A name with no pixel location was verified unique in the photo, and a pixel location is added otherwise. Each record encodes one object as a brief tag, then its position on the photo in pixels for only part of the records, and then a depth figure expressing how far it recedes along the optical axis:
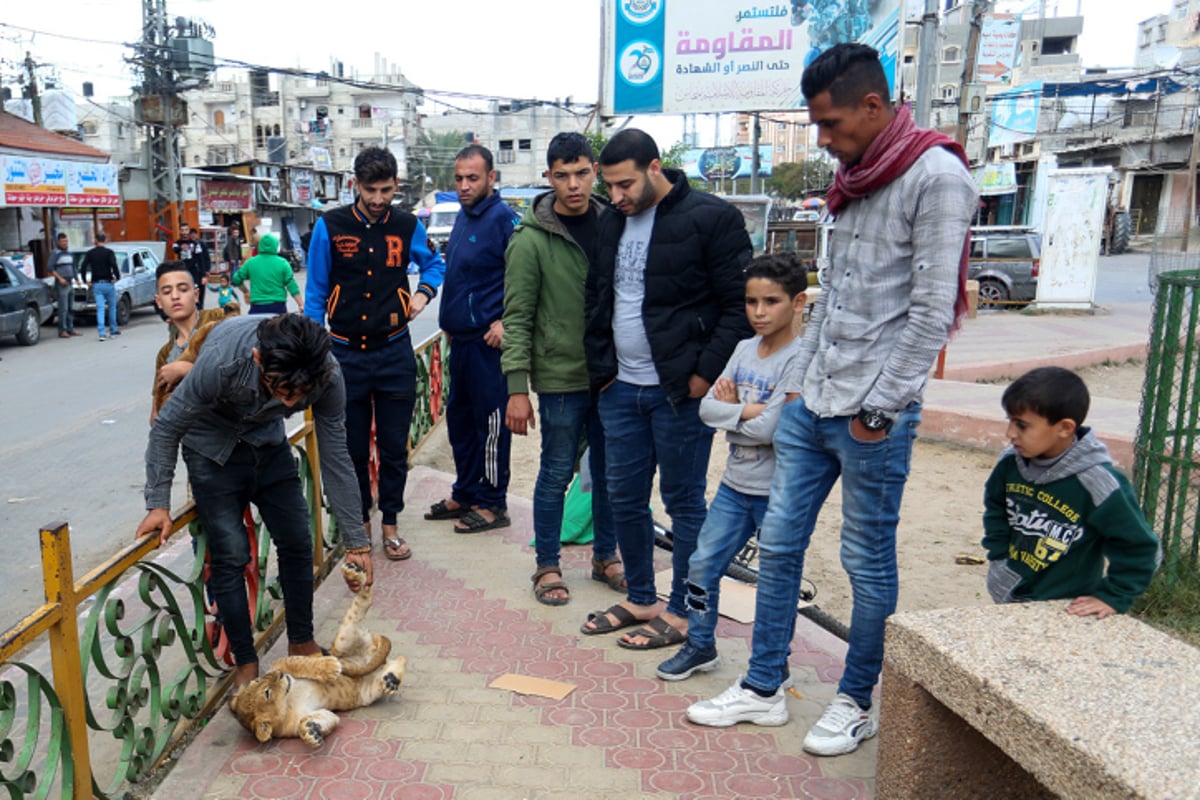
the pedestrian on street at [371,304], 4.27
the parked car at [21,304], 13.76
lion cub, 2.81
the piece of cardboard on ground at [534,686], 3.19
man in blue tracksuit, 4.53
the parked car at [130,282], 16.44
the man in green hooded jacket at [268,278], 10.22
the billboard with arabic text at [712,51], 10.79
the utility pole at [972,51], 12.95
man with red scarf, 2.42
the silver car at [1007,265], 17.78
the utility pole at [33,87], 27.12
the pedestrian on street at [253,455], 2.67
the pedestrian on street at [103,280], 15.47
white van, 28.86
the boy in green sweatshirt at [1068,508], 2.44
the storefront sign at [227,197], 34.03
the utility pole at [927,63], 8.61
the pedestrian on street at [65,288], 15.62
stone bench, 1.84
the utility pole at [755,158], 19.10
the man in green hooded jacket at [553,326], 3.77
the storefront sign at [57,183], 18.58
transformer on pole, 25.45
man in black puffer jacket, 3.21
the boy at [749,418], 3.05
